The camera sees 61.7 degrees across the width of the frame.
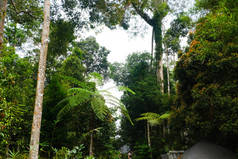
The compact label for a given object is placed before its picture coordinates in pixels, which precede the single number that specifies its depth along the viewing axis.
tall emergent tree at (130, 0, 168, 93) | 9.55
